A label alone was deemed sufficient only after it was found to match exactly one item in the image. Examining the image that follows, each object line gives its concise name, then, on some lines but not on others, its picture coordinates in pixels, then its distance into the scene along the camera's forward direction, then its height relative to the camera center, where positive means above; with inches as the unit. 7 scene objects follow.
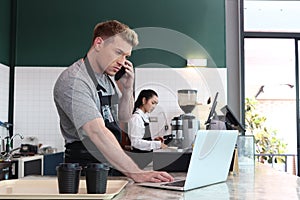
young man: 67.5 +2.9
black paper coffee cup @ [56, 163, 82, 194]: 48.8 -6.8
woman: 124.3 -1.7
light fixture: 205.3 +26.2
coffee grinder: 78.5 -2.3
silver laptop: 54.6 -5.6
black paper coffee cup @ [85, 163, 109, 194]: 49.2 -6.9
